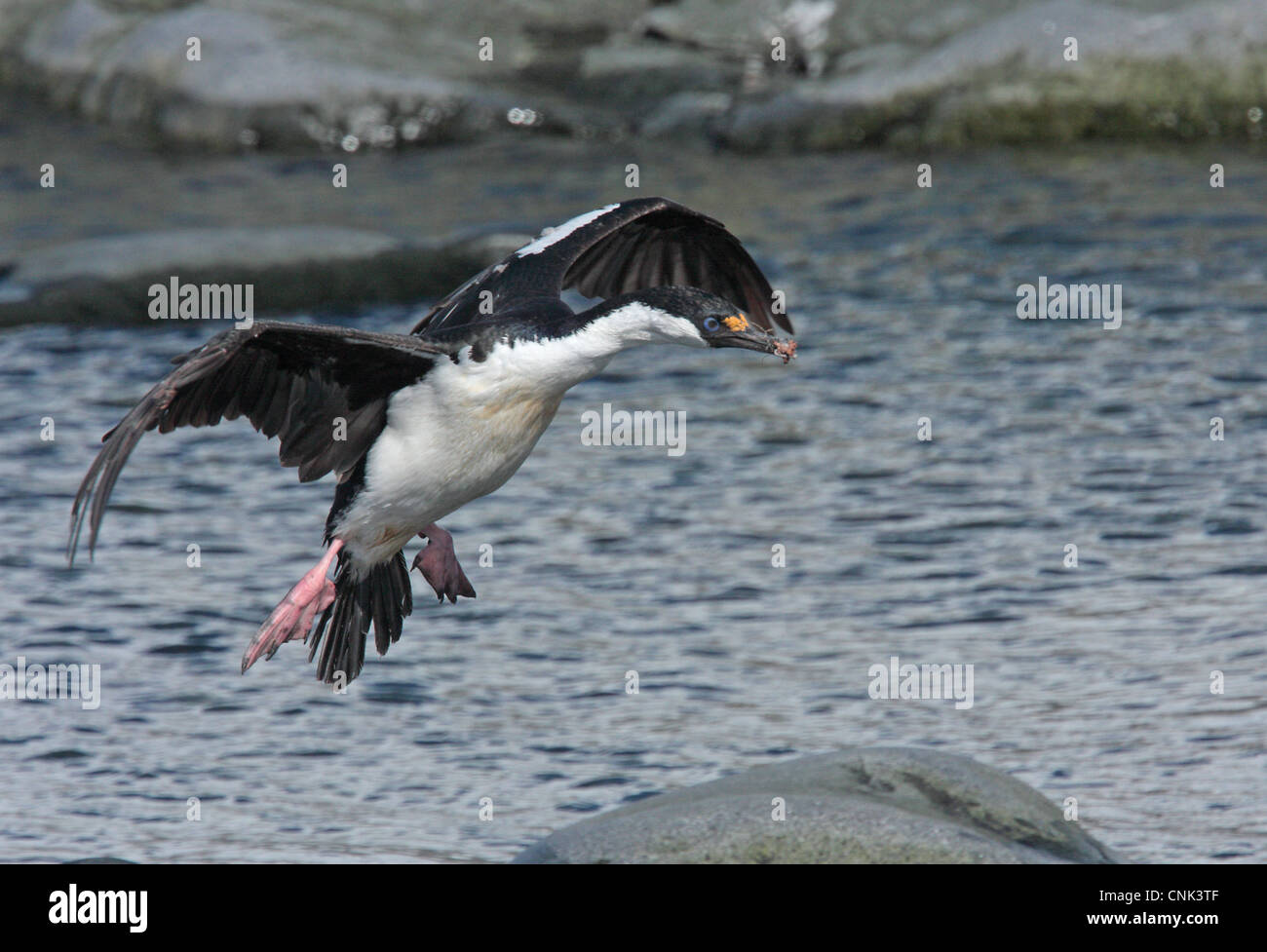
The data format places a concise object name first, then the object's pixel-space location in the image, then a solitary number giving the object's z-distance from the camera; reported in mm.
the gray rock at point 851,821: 5785
